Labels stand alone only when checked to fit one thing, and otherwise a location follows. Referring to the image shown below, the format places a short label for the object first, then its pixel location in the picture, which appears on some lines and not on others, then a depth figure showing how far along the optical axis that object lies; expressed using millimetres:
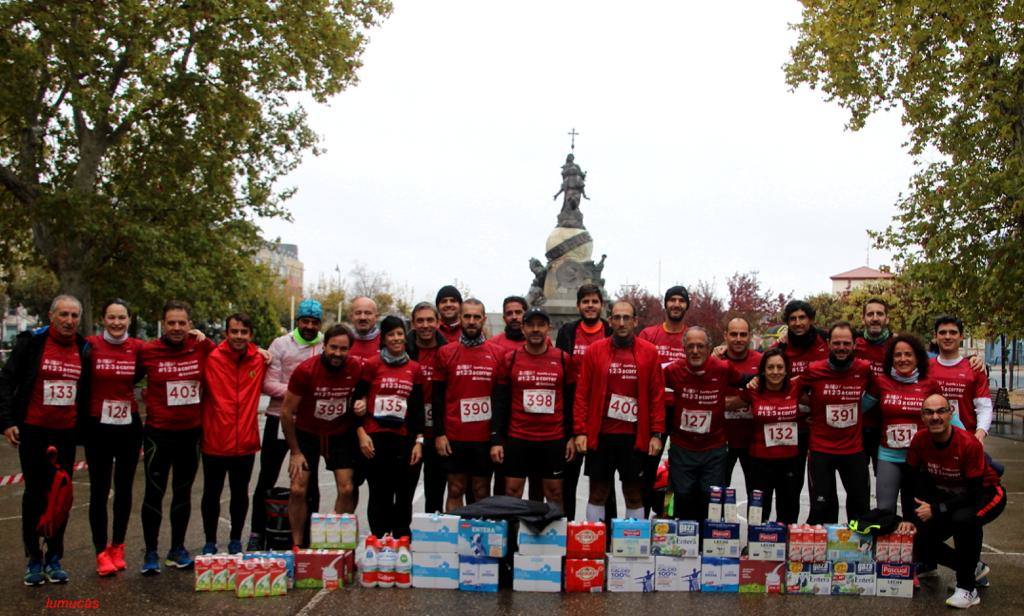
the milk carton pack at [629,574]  6180
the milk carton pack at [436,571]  6223
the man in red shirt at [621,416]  6750
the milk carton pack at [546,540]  6137
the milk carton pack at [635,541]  6164
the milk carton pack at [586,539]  6160
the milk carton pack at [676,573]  6246
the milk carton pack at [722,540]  6242
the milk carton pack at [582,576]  6168
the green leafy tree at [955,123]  15180
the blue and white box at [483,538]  6113
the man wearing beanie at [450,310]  7637
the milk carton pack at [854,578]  6223
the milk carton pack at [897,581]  6188
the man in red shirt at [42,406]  6109
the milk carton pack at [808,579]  6227
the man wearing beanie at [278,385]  7018
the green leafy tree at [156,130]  17484
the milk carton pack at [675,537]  6238
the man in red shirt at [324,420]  6559
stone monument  35906
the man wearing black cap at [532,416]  6750
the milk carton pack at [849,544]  6227
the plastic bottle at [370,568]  6195
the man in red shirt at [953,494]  6059
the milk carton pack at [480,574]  6160
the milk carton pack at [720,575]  6238
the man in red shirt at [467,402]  6891
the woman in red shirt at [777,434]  6723
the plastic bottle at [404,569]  6211
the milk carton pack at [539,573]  6133
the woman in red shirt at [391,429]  6660
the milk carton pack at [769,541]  6215
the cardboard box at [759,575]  6242
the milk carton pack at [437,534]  6199
